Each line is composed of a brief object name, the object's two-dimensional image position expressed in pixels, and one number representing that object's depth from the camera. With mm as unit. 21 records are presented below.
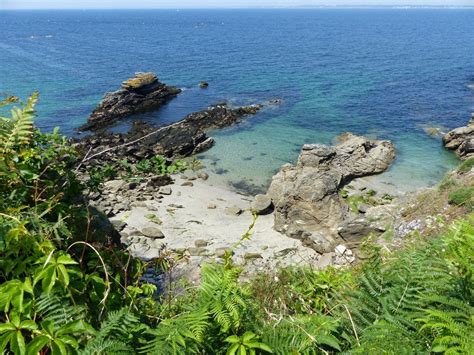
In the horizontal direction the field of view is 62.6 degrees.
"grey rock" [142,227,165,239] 17344
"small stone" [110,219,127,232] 17555
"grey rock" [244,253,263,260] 15288
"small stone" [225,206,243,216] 20427
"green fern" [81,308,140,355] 2832
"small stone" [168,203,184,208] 21016
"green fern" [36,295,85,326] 3032
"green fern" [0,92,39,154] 4324
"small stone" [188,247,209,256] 16094
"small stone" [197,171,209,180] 25062
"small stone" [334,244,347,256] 14583
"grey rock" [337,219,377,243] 15641
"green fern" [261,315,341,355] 3328
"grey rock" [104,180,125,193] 22530
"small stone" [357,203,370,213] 19886
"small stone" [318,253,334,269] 14172
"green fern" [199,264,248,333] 3367
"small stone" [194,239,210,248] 16938
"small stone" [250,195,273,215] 20391
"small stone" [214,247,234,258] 15797
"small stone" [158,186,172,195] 22484
